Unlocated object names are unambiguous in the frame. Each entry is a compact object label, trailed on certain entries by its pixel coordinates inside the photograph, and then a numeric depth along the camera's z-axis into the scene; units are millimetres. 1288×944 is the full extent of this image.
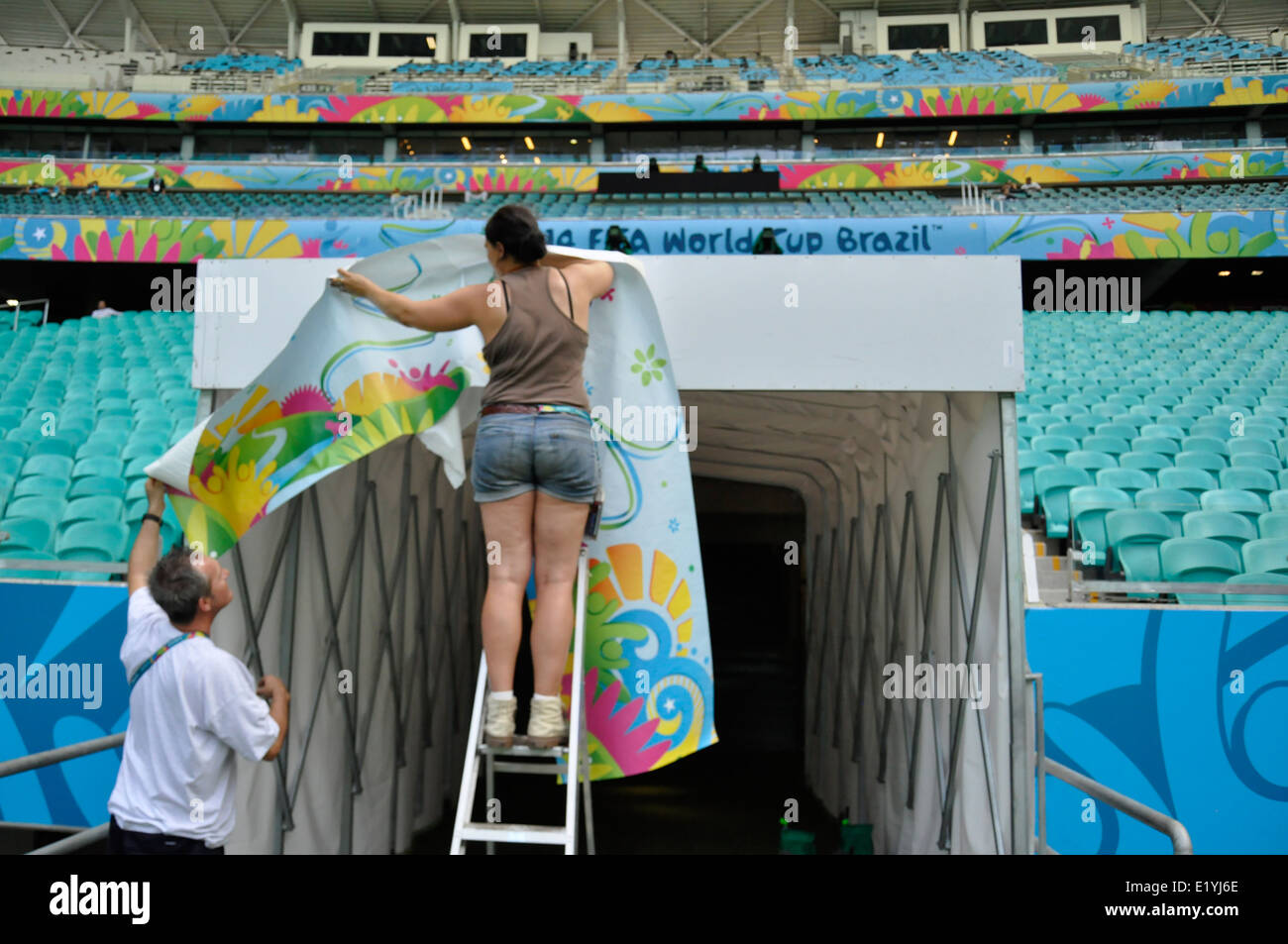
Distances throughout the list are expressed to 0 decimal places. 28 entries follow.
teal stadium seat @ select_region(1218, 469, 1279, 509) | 6977
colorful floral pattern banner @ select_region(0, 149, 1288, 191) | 23203
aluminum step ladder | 2363
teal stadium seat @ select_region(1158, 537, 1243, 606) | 5520
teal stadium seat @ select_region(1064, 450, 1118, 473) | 7586
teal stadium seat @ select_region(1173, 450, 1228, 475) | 7504
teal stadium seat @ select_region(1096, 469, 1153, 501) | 7086
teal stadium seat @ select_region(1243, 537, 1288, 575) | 5484
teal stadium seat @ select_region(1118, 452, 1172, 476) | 7621
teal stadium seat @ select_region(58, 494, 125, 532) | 6250
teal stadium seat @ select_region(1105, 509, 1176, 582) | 5605
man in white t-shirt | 2205
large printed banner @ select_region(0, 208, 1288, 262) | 17125
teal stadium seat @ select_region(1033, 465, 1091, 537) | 6418
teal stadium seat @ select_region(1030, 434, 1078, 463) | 8094
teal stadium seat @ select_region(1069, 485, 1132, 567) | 5961
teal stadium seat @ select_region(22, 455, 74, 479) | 7199
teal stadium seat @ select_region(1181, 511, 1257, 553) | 5910
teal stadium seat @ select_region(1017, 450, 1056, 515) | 6949
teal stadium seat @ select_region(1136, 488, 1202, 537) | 6348
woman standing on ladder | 2545
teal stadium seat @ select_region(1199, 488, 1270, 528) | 6355
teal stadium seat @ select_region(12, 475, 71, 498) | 6801
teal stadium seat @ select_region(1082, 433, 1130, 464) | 8164
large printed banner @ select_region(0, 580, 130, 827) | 4805
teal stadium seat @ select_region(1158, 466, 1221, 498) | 7027
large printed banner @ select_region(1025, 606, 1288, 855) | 4484
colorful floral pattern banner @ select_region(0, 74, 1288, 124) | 25297
